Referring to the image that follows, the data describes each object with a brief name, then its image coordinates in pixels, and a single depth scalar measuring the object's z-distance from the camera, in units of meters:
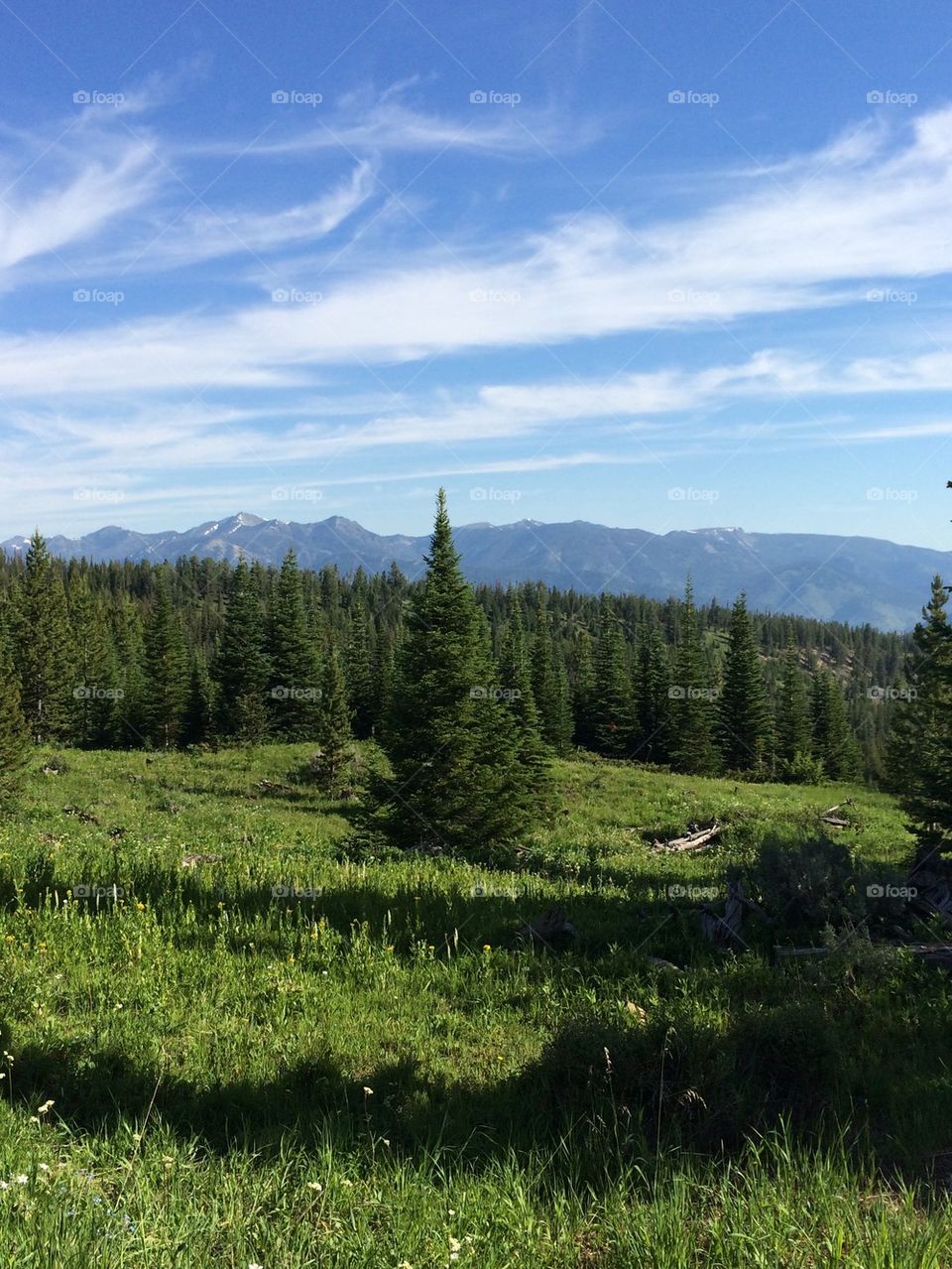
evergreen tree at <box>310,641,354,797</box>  44.44
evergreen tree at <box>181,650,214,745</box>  65.44
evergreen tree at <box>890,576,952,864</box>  16.44
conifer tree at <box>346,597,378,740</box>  70.32
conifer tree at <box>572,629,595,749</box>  81.12
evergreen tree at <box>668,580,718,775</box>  65.25
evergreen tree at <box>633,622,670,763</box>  70.94
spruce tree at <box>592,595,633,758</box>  75.50
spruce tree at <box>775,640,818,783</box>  73.94
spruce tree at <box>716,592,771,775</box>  67.94
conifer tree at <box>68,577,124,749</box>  68.50
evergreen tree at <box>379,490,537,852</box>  24.62
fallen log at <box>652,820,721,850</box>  26.34
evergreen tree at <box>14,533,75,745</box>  63.34
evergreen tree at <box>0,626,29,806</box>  29.95
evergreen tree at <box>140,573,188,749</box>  62.84
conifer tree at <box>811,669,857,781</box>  80.56
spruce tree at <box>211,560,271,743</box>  60.94
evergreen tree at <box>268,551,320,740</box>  63.59
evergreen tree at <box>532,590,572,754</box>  71.38
